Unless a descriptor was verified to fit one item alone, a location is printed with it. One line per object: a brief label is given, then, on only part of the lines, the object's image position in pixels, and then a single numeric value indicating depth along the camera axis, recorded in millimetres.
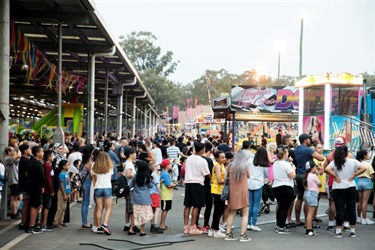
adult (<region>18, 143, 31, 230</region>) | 12031
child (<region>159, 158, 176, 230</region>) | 12398
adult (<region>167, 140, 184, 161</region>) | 21238
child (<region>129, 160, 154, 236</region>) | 11625
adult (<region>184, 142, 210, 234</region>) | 11797
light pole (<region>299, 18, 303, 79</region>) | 33259
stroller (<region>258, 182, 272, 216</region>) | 14799
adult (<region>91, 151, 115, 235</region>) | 11781
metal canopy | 17656
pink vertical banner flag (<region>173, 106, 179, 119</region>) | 88356
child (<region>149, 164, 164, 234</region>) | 12055
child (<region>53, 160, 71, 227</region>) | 12461
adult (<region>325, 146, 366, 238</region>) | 11688
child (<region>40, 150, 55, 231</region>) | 11938
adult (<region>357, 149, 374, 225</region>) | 13055
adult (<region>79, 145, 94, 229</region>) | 12516
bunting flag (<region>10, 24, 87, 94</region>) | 15914
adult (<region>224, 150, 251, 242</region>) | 11211
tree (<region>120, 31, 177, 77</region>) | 101000
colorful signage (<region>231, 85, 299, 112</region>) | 30984
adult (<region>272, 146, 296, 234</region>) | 11953
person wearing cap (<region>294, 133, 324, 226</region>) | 12555
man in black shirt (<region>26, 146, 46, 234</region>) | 11656
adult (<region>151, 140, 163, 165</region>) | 20120
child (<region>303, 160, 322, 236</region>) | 11766
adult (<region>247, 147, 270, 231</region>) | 12328
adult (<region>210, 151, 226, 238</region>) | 11758
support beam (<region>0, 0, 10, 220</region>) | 13617
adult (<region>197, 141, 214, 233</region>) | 12250
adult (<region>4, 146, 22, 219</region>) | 13242
